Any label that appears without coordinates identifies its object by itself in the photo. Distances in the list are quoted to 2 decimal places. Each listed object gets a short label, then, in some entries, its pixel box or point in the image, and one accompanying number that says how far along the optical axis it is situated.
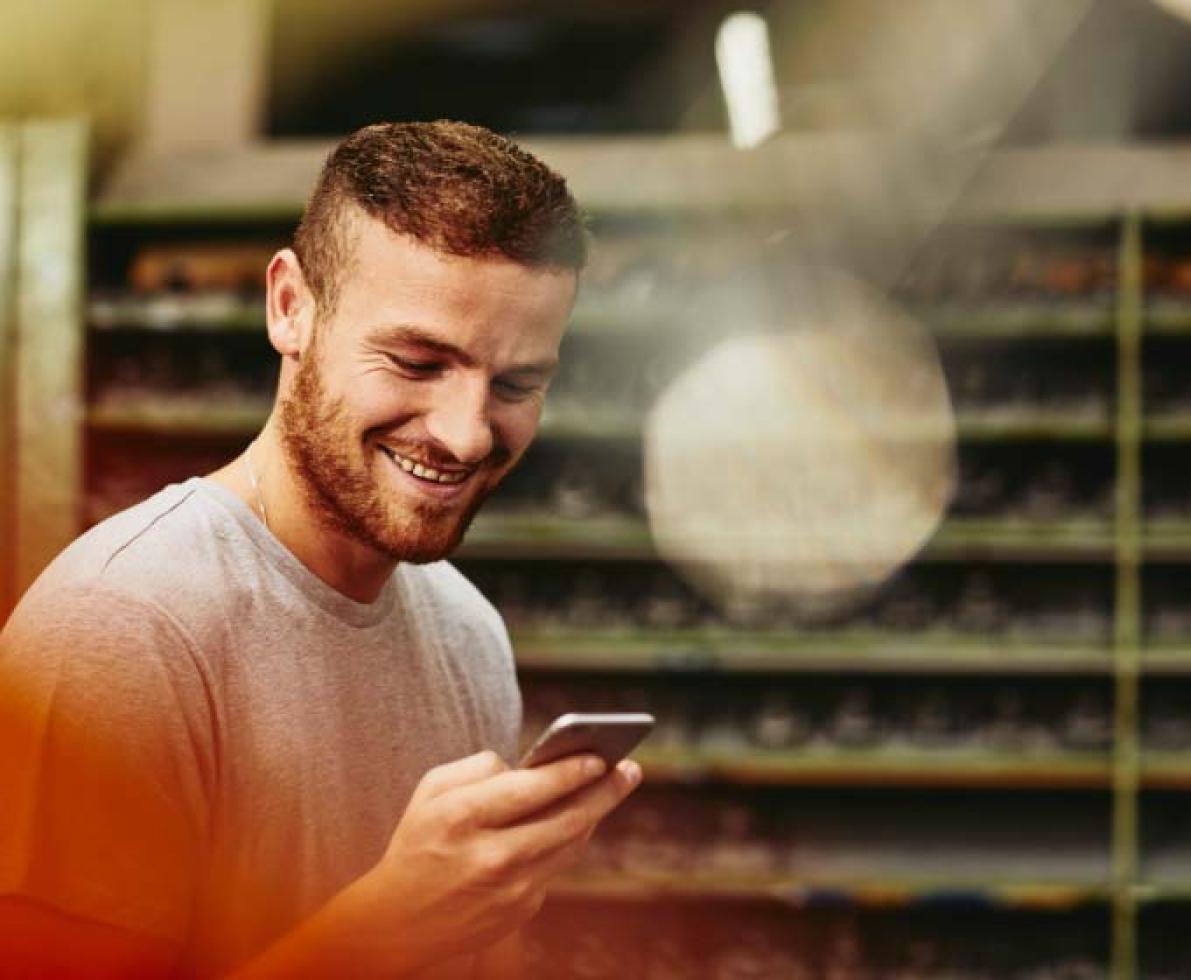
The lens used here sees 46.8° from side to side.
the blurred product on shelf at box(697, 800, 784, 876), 3.83
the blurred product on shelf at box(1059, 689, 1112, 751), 3.78
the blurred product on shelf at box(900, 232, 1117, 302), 3.86
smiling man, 0.94
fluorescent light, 4.26
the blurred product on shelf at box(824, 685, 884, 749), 3.85
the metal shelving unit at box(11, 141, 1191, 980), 3.74
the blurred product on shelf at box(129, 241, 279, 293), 4.13
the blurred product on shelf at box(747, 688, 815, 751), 3.86
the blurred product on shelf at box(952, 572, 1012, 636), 3.86
